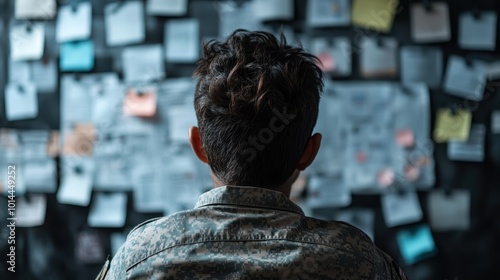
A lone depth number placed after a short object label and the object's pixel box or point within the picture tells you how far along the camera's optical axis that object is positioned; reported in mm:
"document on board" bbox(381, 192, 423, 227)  1858
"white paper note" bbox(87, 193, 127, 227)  1881
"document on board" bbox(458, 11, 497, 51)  1848
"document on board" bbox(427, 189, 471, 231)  1864
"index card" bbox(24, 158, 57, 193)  1895
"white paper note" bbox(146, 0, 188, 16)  1860
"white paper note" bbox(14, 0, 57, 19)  1889
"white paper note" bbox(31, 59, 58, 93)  1900
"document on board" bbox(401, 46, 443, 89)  1844
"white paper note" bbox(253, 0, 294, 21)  1829
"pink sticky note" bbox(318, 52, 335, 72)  1845
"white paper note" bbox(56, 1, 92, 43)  1880
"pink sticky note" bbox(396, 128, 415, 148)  1845
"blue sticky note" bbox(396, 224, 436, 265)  1859
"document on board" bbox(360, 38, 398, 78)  1844
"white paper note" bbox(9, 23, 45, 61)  1891
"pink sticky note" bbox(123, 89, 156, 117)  1858
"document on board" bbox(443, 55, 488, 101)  1850
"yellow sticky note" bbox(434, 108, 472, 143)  1849
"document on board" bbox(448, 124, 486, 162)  1859
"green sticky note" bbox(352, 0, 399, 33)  1830
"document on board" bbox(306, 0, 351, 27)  1844
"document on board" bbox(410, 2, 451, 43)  1836
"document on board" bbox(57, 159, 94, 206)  1887
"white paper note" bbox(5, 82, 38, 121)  1901
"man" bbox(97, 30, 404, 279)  766
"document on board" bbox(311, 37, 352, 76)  1848
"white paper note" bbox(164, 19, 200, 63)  1860
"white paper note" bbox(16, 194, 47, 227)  1890
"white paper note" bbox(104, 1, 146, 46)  1868
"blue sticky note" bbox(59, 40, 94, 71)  1880
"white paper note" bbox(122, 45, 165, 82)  1864
